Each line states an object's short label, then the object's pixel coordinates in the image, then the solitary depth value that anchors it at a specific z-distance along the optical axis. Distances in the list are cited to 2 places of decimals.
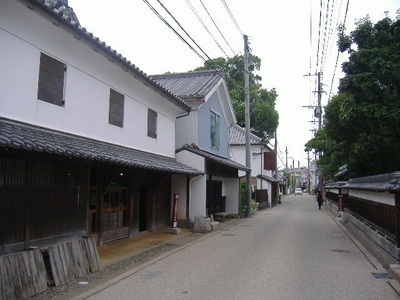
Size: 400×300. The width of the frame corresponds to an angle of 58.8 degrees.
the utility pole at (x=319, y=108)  35.28
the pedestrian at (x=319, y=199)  33.61
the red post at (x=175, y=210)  14.98
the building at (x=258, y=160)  36.35
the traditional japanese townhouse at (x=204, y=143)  16.98
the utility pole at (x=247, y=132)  24.20
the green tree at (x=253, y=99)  36.50
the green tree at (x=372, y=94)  12.55
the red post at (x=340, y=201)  23.55
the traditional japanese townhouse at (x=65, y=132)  7.56
